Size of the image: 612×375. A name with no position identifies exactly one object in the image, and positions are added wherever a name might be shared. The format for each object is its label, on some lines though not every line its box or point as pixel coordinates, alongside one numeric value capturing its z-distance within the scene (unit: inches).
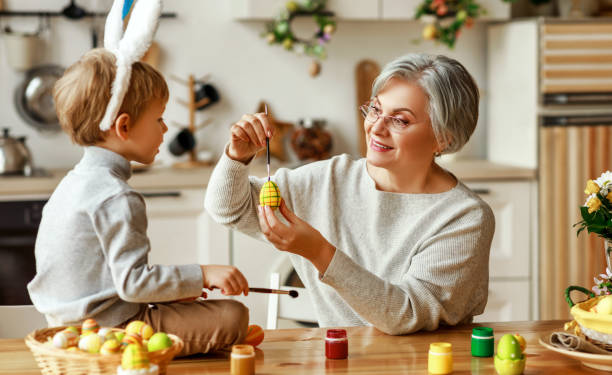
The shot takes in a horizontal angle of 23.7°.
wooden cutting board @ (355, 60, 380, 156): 220.7
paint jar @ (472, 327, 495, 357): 100.3
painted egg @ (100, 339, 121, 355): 88.9
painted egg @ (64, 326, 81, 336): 91.2
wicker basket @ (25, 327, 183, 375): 88.4
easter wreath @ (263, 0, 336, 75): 200.5
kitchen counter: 177.0
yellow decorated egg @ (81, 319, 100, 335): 91.7
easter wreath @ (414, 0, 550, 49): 203.1
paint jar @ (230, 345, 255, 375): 95.0
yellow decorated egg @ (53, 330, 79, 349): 89.5
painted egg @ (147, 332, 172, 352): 90.9
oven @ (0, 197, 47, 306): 176.7
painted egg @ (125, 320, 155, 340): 92.4
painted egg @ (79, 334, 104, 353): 89.2
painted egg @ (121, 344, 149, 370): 88.4
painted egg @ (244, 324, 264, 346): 100.8
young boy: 94.6
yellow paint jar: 95.7
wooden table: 97.3
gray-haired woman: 110.0
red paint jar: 99.3
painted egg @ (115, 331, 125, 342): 90.7
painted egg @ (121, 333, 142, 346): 90.5
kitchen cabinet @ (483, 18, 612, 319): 196.6
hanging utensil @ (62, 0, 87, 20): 202.9
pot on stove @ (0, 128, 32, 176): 183.4
